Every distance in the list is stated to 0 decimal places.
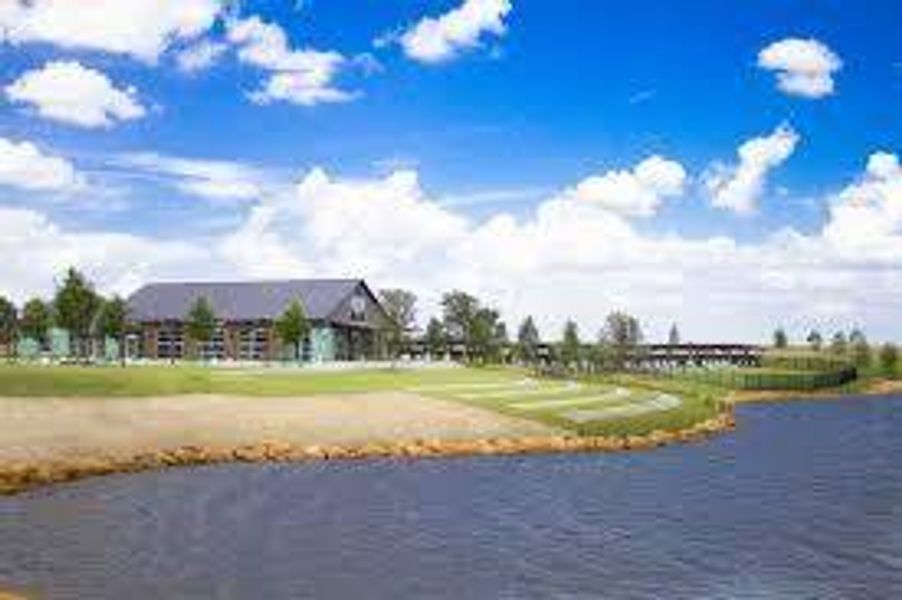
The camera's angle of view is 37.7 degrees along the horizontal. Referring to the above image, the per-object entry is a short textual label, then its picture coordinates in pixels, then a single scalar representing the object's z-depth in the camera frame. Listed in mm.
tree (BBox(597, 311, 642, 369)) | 156375
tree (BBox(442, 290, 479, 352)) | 148250
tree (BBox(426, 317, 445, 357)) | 149000
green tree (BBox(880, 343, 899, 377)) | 183750
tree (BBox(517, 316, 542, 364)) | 157875
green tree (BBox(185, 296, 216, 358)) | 119875
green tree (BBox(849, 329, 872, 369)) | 191625
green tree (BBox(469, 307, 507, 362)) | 144250
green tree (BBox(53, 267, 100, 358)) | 101438
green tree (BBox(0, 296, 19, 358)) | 147450
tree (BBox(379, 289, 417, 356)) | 149625
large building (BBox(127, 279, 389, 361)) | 125688
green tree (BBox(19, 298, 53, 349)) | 134875
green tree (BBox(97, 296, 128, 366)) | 120812
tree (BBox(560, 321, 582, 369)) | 152375
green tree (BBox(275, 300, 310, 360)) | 115750
